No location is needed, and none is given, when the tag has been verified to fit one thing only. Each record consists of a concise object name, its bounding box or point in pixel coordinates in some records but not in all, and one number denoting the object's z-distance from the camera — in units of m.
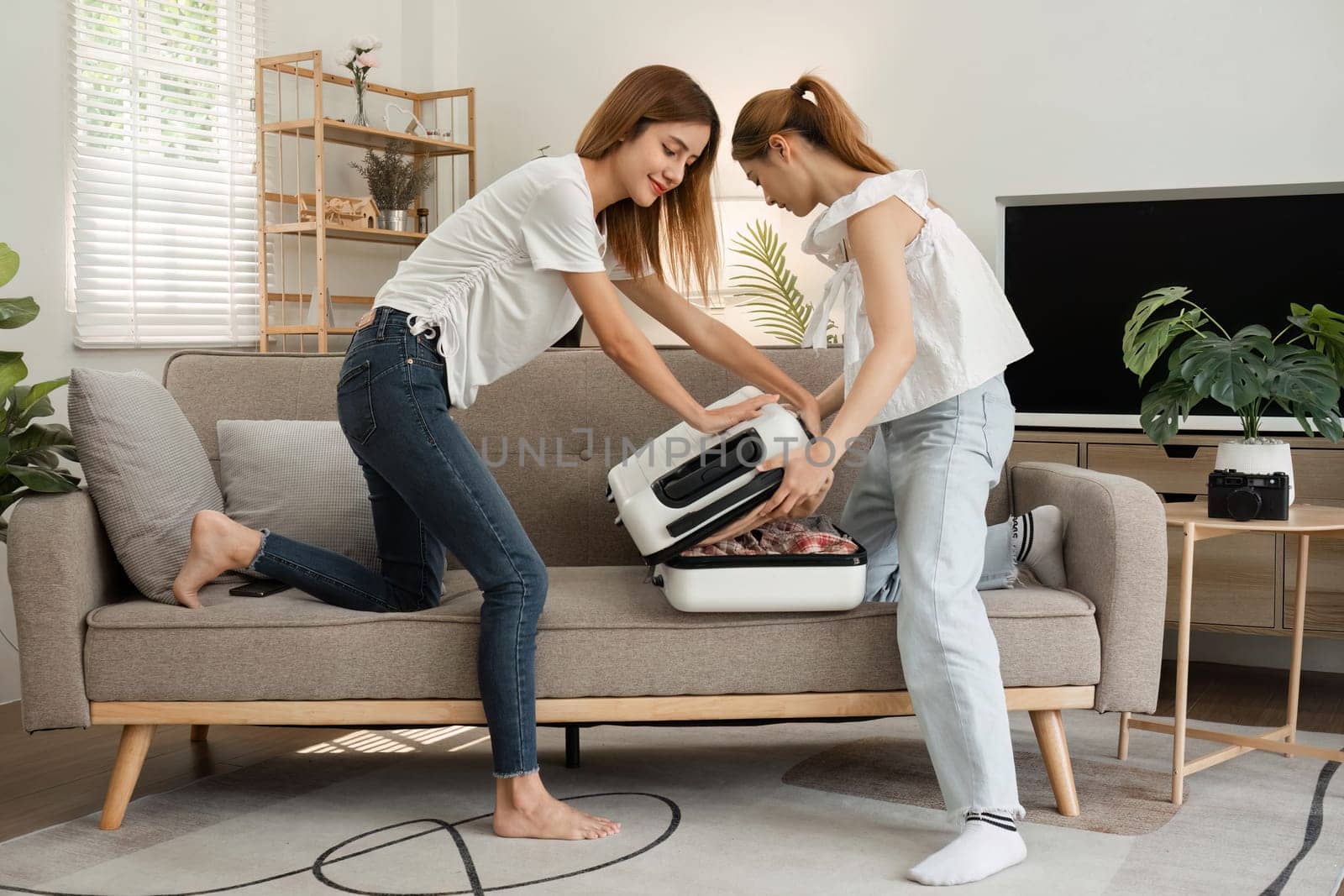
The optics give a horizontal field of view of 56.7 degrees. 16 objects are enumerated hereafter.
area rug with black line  1.87
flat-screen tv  3.43
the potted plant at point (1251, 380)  2.45
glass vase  4.20
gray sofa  2.05
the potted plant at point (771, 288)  4.09
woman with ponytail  1.93
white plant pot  2.43
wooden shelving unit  4.02
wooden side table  2.29
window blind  3.52
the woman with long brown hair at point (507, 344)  1.96
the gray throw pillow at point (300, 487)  2.40
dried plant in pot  4.29
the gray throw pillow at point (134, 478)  2.16
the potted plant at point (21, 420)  2.63
